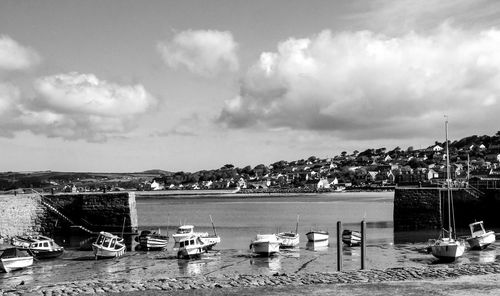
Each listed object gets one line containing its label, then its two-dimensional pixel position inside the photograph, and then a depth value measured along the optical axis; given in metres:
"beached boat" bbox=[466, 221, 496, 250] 40.69
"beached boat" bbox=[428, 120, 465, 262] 35.00
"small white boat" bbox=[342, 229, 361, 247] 44.75
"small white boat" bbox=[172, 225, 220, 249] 42.88
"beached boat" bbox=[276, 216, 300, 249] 44.14
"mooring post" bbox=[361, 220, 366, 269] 30.18
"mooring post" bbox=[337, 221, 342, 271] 29.27
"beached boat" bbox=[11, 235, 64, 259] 39.53
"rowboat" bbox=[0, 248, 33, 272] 33.41
